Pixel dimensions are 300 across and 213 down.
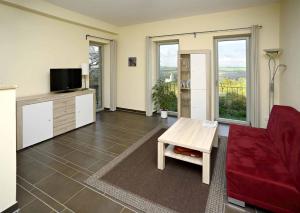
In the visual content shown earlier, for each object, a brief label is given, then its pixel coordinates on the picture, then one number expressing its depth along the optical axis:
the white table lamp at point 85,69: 4.67
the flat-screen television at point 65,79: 3.89
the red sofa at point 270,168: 1.54
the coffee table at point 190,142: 2.14
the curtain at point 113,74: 5.68
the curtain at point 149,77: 5.14
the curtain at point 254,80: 3.82
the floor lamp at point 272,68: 3.72
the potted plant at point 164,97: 5.09
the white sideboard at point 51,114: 3.06
